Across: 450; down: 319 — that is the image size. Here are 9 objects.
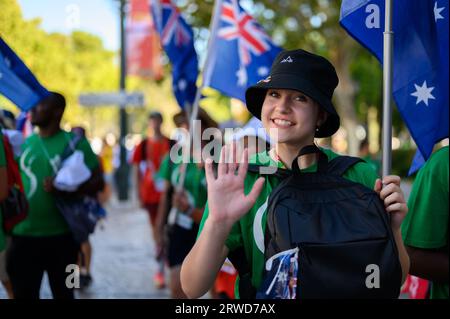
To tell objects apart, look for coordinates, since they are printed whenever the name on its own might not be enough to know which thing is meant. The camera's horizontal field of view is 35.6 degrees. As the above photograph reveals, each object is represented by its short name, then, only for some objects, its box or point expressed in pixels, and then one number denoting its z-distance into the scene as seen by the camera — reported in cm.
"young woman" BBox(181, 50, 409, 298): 207
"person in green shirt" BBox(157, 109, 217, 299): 538
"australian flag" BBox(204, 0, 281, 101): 608
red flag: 1912
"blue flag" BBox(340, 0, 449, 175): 314
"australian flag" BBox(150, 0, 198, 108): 652
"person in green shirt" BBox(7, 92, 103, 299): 454
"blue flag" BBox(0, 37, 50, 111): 381
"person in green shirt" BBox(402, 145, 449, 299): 279
